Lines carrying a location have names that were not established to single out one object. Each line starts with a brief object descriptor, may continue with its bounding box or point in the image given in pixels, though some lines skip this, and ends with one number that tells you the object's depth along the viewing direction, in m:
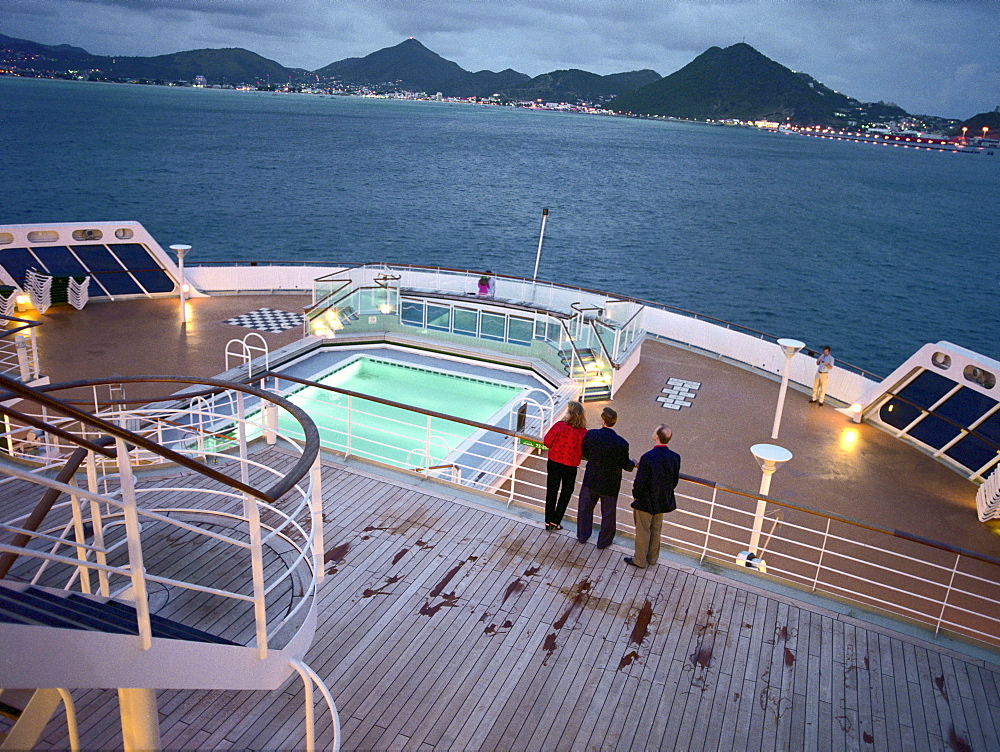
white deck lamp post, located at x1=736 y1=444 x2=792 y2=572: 6.97
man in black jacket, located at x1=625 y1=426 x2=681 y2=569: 5.34
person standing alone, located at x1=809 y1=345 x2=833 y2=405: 14.27
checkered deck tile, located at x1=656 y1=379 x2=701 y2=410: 14.17
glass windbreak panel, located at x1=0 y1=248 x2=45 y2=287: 16.36
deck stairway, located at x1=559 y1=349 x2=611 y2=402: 14.18
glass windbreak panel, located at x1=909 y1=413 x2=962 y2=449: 12.47
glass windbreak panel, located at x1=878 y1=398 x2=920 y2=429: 13.18
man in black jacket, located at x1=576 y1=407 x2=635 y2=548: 5.62
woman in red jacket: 5.82
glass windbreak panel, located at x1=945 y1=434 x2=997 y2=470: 11.78
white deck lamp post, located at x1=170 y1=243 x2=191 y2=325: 15.74
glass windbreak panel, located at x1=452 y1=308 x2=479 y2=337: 16.55
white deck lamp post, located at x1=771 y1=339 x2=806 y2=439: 12.13
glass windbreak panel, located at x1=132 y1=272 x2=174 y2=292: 18.00
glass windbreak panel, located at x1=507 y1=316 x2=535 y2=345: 16.09
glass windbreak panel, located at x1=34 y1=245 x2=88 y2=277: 16.81
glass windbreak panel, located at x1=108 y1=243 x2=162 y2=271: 17.97
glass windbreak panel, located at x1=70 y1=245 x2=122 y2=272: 17.45
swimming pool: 12.96
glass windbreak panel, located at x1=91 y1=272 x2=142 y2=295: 17.50
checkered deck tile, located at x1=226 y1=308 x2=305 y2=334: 16.61
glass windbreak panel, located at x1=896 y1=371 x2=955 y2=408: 12.77
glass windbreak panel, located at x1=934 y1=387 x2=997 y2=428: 12.07
